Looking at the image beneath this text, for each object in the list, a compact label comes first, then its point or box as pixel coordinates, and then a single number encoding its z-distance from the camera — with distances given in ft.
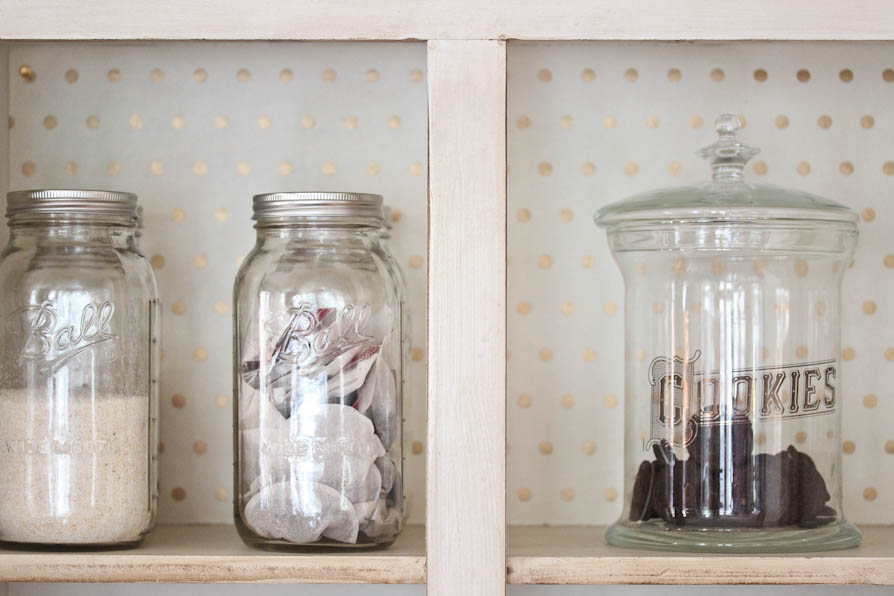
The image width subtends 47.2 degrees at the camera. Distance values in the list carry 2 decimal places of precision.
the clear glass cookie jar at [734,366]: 2.50
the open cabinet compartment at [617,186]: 3.04
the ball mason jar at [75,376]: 2.42
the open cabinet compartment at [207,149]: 3.05
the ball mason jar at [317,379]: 2.44
